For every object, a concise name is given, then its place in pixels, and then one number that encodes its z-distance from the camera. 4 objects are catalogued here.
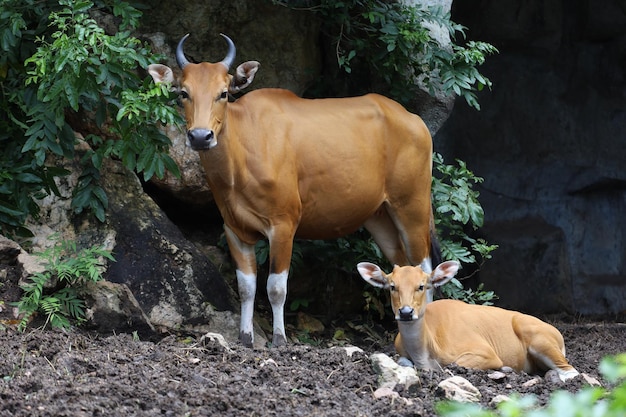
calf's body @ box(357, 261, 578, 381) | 14.28
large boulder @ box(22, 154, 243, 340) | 16.36
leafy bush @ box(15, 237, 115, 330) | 13.87
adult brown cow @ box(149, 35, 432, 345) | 15.37
